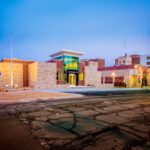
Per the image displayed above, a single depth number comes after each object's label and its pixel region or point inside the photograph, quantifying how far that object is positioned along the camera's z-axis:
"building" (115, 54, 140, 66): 57.65
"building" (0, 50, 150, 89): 24.03
